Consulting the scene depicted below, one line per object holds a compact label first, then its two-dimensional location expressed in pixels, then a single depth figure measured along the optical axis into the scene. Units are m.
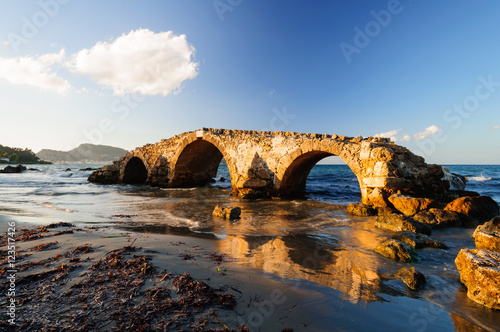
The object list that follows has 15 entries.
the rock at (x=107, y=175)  19.05
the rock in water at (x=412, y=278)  2.61
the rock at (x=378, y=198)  7.30
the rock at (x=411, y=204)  6.41
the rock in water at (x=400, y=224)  4.95
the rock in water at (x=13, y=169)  26.98
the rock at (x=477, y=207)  5.89
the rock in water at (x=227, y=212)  6.26
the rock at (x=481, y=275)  2.30
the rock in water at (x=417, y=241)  4.04
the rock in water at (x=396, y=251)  3.46
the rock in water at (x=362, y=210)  7.07
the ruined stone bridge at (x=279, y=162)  7.48
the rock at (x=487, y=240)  3.33
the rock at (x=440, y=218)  5.50
